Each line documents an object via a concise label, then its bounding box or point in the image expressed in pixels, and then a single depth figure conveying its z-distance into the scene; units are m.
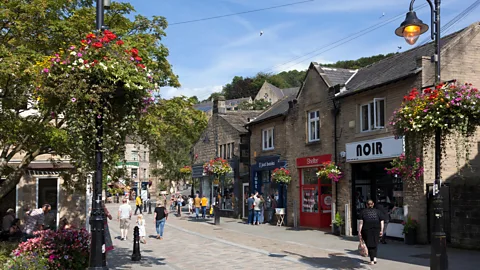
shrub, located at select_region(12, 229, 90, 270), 10.08
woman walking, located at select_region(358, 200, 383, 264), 12.82
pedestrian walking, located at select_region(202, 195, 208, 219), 31.58
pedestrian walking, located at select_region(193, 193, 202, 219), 32.53
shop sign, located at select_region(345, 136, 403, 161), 18.02
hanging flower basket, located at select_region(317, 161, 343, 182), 21.16
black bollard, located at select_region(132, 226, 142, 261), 13.96
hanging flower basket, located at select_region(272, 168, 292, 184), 25.44
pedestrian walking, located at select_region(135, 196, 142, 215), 31.56
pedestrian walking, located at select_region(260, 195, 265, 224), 27.97
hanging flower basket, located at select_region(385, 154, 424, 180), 16.76
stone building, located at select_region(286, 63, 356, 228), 22.86
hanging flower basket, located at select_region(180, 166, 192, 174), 40.38
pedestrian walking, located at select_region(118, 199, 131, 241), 19.33
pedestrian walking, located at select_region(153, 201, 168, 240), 19.69
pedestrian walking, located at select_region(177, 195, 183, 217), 36.16
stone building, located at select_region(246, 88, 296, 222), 27.05
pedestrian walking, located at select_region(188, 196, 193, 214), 39.14
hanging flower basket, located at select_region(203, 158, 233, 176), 31.47
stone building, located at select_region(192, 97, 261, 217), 32.62
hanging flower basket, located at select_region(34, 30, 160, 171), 8.09
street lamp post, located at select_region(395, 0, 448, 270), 9.76
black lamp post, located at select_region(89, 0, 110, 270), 7.80
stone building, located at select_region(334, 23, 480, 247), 16.22
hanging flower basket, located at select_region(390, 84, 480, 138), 9.86
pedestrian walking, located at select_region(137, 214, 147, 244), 17.53
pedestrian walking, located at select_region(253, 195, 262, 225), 27.37
